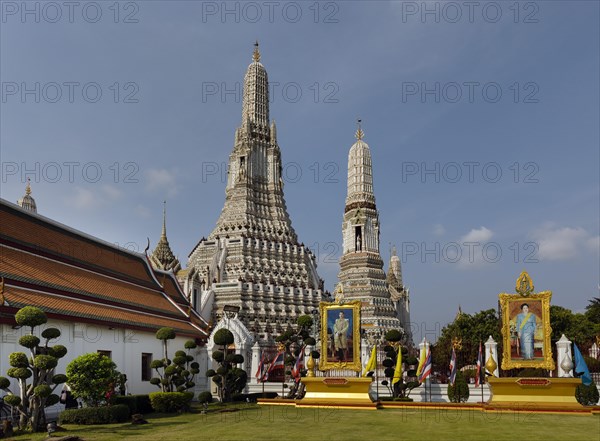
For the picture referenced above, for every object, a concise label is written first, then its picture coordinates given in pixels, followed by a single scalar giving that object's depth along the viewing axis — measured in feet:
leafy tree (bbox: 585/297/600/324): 211.20
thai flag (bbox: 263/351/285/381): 118.97
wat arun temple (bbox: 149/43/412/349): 218.59
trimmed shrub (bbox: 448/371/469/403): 102.01
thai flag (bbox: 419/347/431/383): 99.50
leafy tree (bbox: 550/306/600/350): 181.78
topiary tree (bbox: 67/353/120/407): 71.10
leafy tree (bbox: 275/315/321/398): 109.70
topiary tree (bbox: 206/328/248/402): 103.76
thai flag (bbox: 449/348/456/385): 99.10
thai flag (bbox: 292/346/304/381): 106.73
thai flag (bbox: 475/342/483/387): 102.28
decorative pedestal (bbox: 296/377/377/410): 93.04
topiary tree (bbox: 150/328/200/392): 87.25
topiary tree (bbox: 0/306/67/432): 62.08
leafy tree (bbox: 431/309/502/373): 191.75
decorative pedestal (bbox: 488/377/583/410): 86.38
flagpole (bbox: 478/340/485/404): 102.64
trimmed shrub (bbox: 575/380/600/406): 92.94
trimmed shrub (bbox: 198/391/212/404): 88.02
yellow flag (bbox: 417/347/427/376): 101.04
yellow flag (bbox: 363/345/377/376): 97.04
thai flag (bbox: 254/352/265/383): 115.75
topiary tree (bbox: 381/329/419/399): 102.89
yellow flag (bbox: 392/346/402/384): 99.45
